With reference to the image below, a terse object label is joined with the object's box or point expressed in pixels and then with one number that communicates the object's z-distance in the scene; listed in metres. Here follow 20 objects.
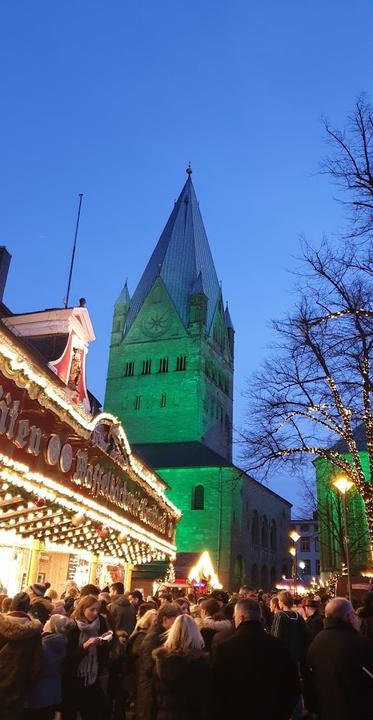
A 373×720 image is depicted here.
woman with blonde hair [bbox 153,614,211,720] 4.45
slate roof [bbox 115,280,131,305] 69.19
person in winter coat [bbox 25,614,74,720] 5.65
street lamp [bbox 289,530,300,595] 27.85
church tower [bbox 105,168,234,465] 58.66
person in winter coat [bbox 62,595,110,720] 6.12
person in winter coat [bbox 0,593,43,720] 5.38
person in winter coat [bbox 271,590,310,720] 8.23
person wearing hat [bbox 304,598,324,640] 9.06
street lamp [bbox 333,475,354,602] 16.12
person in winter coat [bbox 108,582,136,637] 8.61
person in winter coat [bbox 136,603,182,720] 5.68
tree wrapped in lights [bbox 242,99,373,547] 13.97
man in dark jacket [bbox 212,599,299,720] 3.97
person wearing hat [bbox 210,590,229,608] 9.88
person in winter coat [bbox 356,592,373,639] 7.28
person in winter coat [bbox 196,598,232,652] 6.63
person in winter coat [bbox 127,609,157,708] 6.54
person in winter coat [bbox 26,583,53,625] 7.70
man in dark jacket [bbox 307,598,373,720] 4.33
